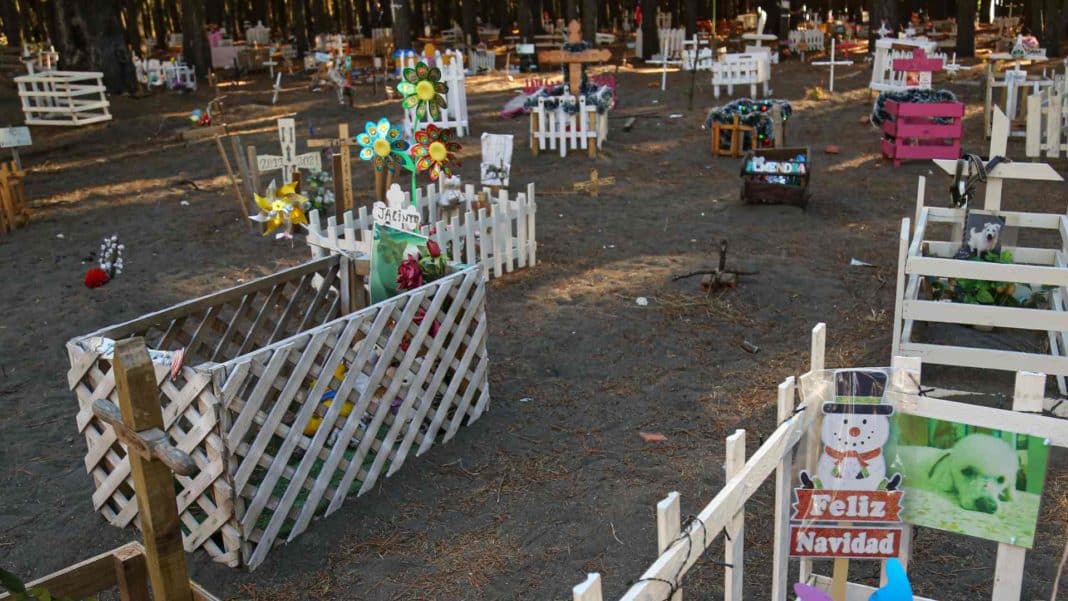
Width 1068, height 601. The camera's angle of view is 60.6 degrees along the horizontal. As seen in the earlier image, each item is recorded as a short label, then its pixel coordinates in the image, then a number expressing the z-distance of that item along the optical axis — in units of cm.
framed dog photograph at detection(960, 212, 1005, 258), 710
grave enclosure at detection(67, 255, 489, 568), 484
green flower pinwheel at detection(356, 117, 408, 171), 764
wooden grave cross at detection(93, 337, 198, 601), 288
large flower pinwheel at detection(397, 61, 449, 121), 784
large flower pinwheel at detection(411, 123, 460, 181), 784
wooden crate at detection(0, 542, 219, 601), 327
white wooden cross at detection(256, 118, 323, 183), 1189
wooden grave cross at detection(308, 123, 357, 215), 1055
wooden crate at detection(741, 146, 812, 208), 1202
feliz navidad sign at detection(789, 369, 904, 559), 343
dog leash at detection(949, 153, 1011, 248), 698
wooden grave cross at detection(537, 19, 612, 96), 1574
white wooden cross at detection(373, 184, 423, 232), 697
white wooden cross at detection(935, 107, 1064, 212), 694
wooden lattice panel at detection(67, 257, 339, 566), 476
